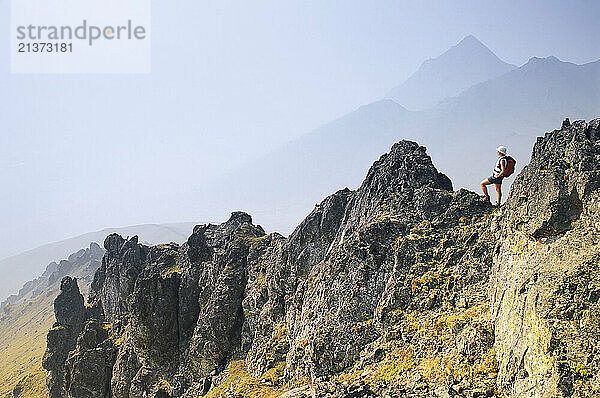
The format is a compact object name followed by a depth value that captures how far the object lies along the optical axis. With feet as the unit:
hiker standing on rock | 78.48
